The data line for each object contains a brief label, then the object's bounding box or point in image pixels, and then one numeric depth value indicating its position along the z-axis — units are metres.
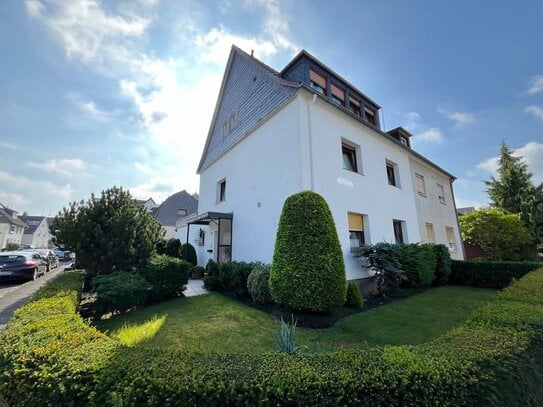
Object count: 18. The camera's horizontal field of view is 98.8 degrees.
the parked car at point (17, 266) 11.27
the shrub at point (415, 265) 8.45
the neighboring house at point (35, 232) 43.97
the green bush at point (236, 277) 7.75
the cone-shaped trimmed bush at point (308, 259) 5.48
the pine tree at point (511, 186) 20.31
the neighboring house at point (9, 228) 32.06
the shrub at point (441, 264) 10.18
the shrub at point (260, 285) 6.62
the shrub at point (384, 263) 7.72
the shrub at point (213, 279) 8.87
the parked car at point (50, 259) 17.60
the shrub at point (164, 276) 7.11
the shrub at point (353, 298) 6.67
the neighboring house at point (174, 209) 26.38
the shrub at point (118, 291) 5.75
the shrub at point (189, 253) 13.65
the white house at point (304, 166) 8.04
